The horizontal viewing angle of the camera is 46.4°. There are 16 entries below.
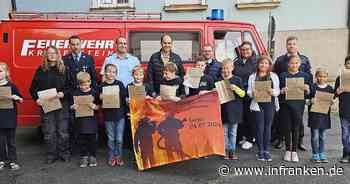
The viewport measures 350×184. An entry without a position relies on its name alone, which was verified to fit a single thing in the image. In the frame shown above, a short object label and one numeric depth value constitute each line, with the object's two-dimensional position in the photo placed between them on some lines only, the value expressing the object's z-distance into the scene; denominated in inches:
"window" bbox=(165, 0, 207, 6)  458.0
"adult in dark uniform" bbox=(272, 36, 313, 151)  225.1
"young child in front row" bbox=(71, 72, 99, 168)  213.2
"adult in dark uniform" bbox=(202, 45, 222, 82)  222.9
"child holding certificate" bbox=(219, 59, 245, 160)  215.2
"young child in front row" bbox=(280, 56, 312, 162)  213.8
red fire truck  245.8
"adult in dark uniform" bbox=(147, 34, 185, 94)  221.6
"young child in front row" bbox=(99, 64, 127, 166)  212.7
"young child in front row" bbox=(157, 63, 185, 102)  213.3
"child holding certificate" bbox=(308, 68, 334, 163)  212.5
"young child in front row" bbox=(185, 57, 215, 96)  218.5
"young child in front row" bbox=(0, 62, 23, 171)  206.8
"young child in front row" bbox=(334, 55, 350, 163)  211.3
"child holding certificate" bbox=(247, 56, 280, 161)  213.3
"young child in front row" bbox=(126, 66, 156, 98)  212.2
